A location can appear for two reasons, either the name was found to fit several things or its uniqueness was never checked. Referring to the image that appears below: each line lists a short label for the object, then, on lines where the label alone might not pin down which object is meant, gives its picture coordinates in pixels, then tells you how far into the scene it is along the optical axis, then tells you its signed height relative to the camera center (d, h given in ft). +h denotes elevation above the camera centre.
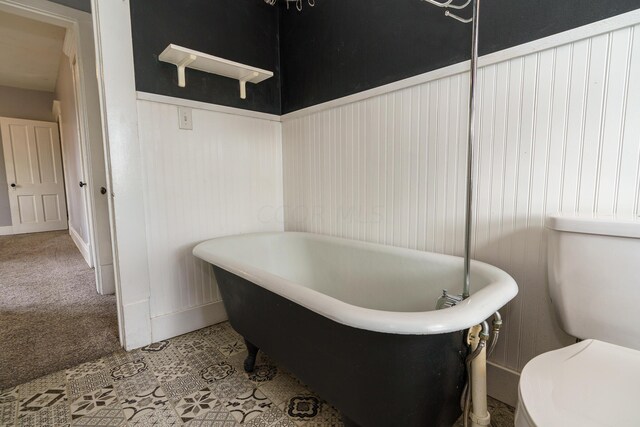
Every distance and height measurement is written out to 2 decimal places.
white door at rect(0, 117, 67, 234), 15.55 +0.45
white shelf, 4.99 +2.15
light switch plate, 5.63 +1.22
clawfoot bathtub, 2.37 -1.52
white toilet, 1.73 -1.33
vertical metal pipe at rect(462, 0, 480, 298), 2.90 +0.25
